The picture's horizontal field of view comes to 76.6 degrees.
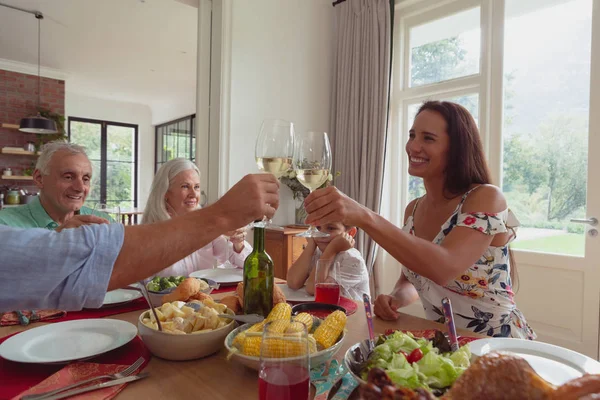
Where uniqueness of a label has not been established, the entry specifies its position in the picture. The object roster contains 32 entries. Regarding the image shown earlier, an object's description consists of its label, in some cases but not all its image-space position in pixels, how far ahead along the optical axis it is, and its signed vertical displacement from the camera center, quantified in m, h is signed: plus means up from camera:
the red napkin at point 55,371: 0.71 -0.38
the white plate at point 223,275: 1.58 -0.37
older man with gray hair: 1.94 +0.02
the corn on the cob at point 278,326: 0.68 -0.25
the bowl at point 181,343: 0.82 -0.33
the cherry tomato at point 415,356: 0.69 -0.29
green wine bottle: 1.04 -0.25
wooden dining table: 0.72 -0.38
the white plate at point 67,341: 0.81 -0.36
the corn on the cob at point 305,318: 0.87 -0.29
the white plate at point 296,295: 1.38 -0.39
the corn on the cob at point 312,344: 0.76 -0.30
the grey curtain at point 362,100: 3.50 +0.91
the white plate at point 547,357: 0.74 -0.34
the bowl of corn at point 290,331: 0.74 -0.31
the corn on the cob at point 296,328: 0.67 -0.24
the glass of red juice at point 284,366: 0.62 -0.28
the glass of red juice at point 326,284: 1.27 -0.30
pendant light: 5.42 +0.92
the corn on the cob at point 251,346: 0.75 -0.31
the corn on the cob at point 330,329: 0.80 -0.30
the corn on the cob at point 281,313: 0.90 -0.29
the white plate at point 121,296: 1.28 -0.38
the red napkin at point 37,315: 1.09 -0.38
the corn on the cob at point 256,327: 0.84 -0.30
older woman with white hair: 2.05 -0.08
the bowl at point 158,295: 1.25 -0.35
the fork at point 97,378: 0.67 -0.37
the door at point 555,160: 2.54 +0.28
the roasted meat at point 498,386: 0.40 -0.21
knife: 0.67 -0.37
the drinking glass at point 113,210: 1.41 -0.08
